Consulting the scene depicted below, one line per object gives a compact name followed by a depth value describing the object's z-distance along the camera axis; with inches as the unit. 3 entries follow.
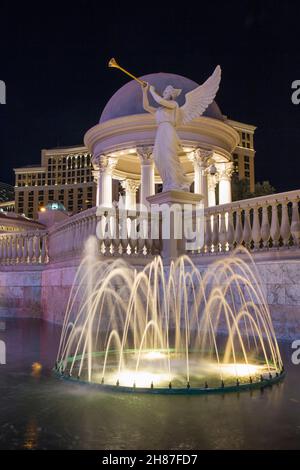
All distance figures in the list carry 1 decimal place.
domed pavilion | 759.7
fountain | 218.5
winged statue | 470.9
